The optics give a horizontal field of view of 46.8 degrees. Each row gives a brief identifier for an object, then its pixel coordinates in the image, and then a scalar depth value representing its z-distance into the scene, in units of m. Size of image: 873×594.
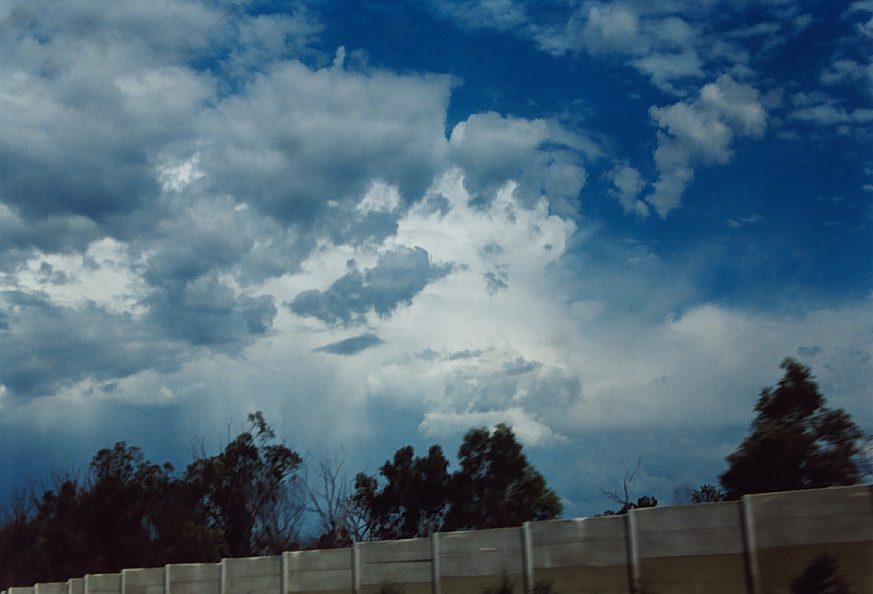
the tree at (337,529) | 62.67
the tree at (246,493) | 72.94
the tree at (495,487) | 51.09
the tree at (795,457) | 30.81
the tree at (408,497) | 55.72
